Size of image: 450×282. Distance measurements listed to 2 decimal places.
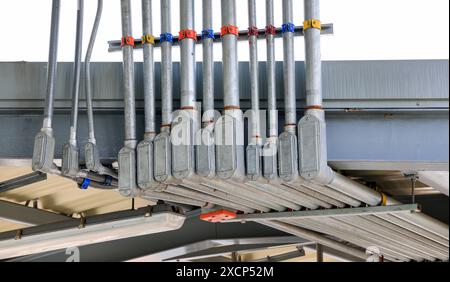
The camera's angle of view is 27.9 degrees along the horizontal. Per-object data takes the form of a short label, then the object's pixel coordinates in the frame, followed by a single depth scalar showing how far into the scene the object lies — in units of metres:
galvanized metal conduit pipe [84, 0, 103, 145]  6.35
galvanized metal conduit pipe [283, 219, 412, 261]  8.41
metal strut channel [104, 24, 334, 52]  6.28
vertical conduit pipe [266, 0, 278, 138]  6.21
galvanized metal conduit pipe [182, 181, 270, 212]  6.62
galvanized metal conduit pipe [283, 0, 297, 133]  6.16
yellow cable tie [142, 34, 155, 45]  6.42
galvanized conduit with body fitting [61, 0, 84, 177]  6.29
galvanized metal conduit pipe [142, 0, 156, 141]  6.35
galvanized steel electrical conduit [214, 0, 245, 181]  5.98
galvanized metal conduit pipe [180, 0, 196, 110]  6.21
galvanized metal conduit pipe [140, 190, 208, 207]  6.74
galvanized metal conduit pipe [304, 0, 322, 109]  6.06
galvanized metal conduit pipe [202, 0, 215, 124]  6.20
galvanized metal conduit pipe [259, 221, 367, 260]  8.67
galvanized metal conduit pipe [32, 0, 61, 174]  6.13
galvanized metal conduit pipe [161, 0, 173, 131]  6.29
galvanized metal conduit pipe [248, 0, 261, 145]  6.17
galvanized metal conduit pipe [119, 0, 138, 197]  6.23
